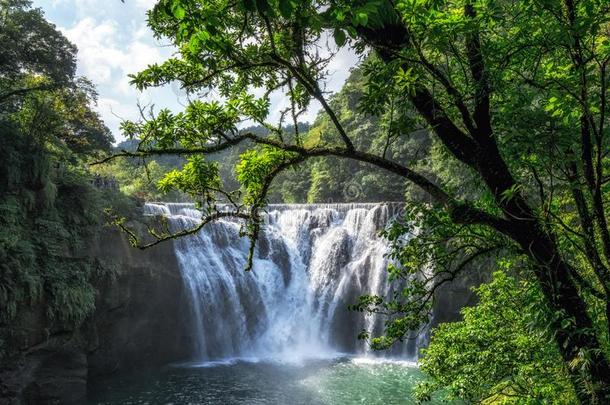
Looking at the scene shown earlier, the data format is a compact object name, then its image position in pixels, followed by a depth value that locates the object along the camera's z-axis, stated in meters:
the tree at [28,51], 15.14
